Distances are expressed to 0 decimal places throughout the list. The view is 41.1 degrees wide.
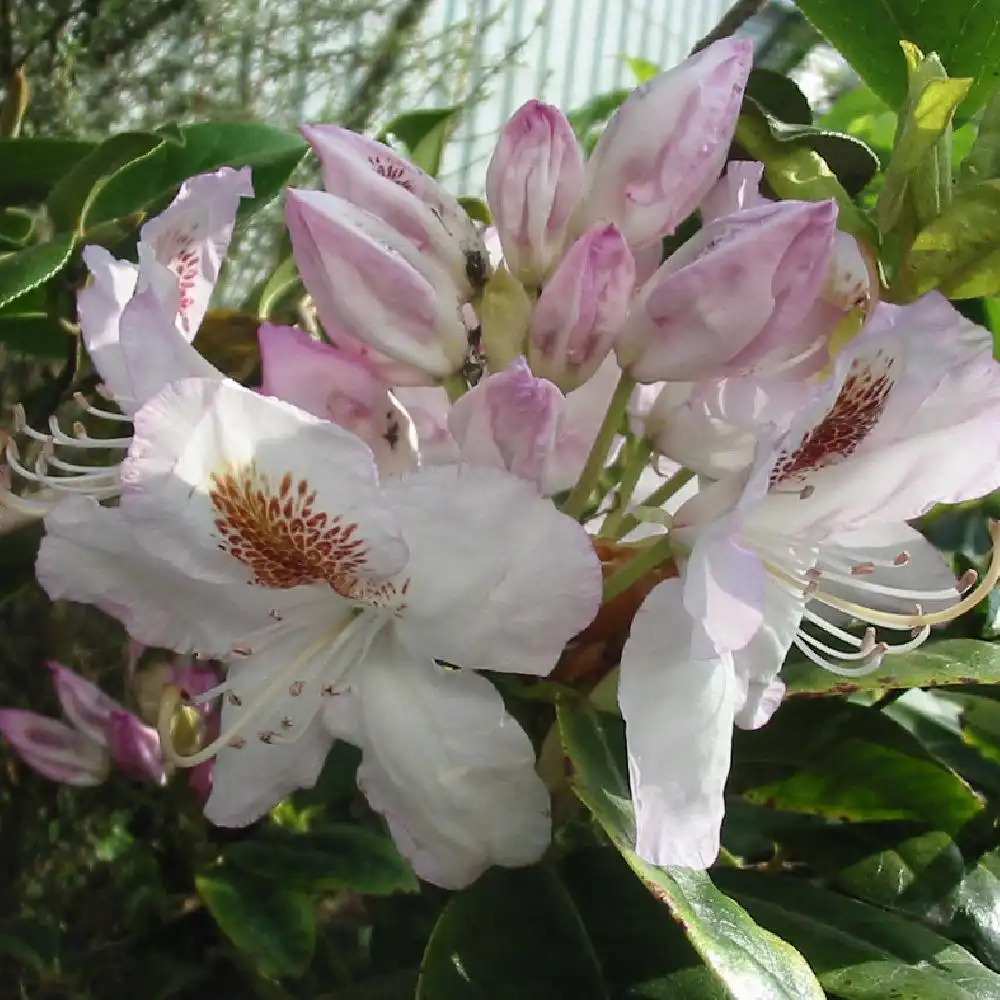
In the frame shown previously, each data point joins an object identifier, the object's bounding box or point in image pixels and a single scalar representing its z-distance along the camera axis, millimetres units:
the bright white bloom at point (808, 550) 175
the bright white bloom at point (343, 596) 179
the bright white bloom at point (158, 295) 194
